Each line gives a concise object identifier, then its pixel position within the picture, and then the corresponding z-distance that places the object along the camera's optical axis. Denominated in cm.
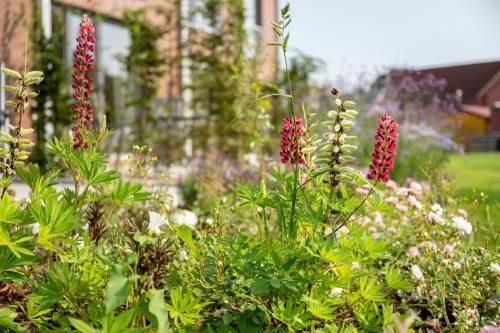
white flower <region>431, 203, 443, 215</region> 249
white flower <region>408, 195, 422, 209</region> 268
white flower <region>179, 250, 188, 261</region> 189
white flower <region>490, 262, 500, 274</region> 209
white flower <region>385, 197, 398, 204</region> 284
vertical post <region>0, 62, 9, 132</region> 539
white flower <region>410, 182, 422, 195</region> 273
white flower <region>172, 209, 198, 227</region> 301
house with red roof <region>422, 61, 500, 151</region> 3750
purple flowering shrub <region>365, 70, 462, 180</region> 750
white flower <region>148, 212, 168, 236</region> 164
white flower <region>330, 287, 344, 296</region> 193
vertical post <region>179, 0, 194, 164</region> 1038
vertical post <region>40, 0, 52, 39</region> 780
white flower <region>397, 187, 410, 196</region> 281
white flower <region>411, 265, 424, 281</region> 207
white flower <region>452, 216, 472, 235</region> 223
